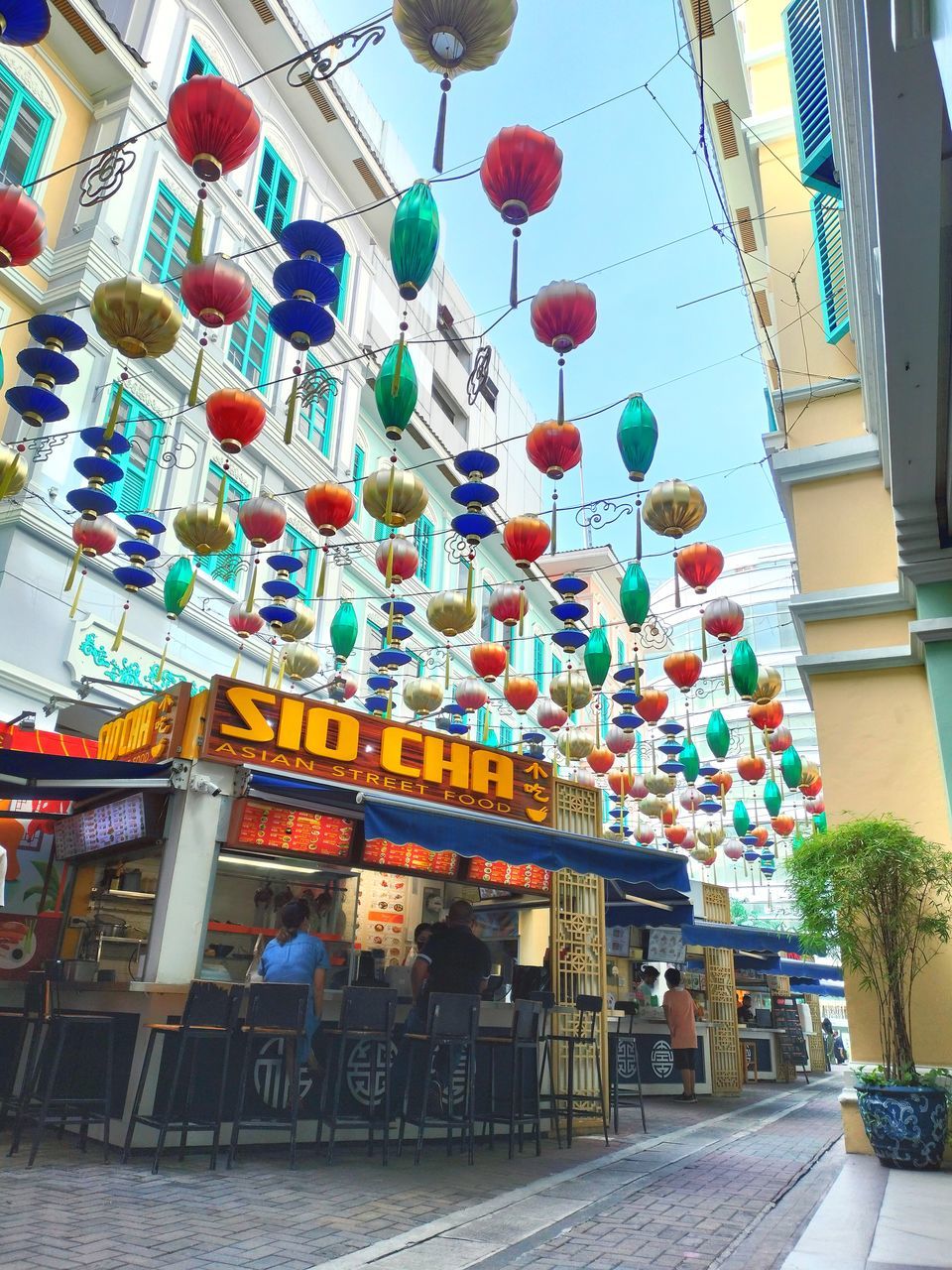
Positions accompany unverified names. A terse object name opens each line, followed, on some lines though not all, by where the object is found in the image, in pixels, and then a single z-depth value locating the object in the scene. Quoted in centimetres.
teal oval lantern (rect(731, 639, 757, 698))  1146
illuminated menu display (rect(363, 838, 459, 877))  916
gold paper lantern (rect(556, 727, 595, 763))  1619
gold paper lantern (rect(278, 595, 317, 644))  1159
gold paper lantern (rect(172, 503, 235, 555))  886
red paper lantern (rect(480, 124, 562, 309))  588
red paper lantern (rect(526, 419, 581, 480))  782
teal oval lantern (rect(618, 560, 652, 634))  953
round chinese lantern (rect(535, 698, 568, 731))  1571
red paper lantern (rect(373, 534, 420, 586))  1044
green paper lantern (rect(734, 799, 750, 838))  1937
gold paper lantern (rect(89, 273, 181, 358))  644
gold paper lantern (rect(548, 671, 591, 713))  1299
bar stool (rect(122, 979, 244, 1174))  600
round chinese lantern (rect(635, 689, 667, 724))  1387
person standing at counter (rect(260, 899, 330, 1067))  700
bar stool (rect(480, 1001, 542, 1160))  711
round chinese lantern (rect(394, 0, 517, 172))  493
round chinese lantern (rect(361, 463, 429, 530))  804
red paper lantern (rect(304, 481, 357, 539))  927
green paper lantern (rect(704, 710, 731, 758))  1426
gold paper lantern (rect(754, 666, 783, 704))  1244
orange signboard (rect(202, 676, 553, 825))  771
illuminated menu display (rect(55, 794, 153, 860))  787
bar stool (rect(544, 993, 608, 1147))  791
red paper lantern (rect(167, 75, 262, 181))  547
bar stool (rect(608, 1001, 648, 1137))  893
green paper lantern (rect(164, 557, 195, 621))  1079
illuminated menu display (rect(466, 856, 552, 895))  977
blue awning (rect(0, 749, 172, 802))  717
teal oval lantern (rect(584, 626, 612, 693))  1150
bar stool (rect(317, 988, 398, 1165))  663
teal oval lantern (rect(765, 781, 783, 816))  1784
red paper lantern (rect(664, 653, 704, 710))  1234
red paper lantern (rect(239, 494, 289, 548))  971
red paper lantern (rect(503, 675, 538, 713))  1416
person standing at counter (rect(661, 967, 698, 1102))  1303
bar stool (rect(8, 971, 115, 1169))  606
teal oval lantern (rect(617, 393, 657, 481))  768
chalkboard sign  1897
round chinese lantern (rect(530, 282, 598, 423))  683
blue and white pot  596
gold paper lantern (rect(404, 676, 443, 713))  1372
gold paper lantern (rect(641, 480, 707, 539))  819
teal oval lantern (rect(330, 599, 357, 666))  1170
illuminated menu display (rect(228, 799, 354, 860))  762
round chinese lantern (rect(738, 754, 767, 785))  1631
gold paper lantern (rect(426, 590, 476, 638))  1045
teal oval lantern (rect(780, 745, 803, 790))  1541
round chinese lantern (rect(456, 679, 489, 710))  1533
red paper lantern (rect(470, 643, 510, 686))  1224
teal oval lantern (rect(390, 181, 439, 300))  584
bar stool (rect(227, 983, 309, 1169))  636
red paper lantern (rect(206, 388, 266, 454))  784
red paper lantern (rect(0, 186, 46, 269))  597
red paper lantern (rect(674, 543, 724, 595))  977
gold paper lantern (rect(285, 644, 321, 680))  1330
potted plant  601
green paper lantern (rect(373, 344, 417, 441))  687
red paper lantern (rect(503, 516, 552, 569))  909
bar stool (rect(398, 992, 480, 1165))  683
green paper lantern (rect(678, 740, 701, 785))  1608
